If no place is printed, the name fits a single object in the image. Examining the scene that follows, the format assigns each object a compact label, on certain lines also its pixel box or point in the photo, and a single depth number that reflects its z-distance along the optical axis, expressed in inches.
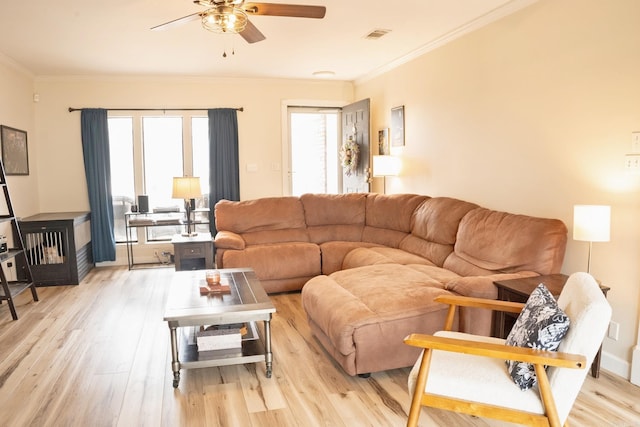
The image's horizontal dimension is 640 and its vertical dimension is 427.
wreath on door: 242.4
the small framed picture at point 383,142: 225.6
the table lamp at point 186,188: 195.6
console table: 229.1
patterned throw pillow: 67.9
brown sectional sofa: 105.7
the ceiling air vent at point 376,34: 162.4
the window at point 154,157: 239.1
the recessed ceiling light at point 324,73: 234.2
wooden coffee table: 102.2
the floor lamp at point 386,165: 208.4
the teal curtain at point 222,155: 242.7
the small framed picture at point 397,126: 209.9
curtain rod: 229.6
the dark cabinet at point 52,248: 193.6
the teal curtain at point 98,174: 229.6
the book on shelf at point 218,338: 110.0
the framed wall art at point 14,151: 188.4
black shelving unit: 151.5
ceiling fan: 105.0
